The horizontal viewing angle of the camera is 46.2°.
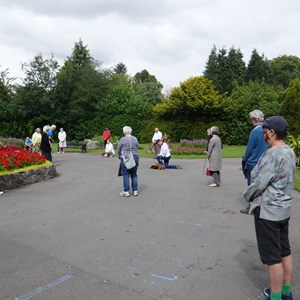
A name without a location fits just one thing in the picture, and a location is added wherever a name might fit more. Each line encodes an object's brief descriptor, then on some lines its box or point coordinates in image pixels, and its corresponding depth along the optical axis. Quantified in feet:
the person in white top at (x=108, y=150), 65.74
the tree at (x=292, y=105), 77.56
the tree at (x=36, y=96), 109.29
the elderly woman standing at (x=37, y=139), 51.96
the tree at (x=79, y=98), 112.47
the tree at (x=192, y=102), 96.37
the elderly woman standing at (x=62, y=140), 74.38
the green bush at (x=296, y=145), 48.07
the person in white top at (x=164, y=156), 47.26
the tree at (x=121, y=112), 108.17
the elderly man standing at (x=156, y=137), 57.79
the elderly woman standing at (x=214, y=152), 31.89
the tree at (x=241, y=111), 95.76
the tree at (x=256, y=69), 173.47
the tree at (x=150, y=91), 184.47
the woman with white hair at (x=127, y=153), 28.48
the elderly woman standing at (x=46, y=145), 46.55
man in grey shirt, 10.83
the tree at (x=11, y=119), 107.86
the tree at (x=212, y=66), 170.48
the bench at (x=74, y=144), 84.23
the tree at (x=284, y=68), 208.89
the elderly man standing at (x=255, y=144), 21.86
